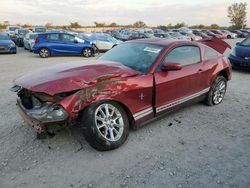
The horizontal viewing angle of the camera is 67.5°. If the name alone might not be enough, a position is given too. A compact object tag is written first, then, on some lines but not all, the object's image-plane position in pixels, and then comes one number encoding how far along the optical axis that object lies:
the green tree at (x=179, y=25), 57.93
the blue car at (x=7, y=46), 11.52
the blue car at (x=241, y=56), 6.76
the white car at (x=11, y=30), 18.14
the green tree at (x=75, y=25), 52.06
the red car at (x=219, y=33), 31.09
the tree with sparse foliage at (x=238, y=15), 50.81
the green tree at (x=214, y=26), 58.72
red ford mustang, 2.49
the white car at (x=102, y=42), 13.00
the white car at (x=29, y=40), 12.61
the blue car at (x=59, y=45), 10.79
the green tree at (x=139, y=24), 64.21
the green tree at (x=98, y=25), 60.83
